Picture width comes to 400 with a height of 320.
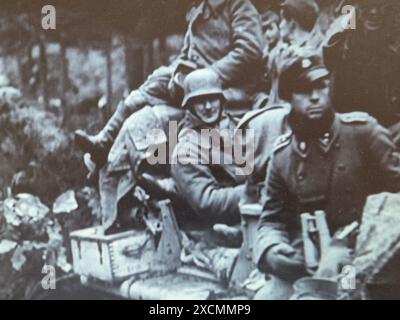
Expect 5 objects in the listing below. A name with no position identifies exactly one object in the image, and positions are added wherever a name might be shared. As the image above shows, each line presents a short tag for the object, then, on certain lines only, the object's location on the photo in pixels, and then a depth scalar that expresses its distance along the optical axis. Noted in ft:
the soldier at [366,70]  13.21
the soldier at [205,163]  13.74
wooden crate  14.30
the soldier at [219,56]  13.80
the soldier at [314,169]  13.06
